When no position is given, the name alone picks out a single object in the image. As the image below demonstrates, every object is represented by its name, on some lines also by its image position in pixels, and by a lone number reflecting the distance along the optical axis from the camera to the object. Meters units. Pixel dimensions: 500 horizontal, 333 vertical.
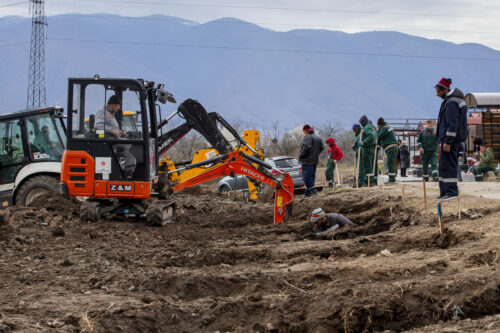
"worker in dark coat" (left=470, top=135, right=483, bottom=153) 27.66
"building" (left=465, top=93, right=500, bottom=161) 27.53
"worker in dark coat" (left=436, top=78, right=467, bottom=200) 10.39
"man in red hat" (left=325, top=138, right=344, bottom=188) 19.62
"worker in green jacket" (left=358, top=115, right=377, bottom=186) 17.77
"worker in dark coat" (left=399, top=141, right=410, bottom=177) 24.83
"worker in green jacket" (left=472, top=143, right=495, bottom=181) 20.73
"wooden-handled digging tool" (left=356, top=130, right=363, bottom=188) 17.88
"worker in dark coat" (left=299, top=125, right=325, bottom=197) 16.58
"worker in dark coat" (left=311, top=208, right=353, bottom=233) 12.05
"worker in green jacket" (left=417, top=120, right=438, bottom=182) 18.75
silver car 23.39
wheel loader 15.16
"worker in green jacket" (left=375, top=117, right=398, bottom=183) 18.48
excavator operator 12.43
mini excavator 12.47
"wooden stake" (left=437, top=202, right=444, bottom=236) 8.94
